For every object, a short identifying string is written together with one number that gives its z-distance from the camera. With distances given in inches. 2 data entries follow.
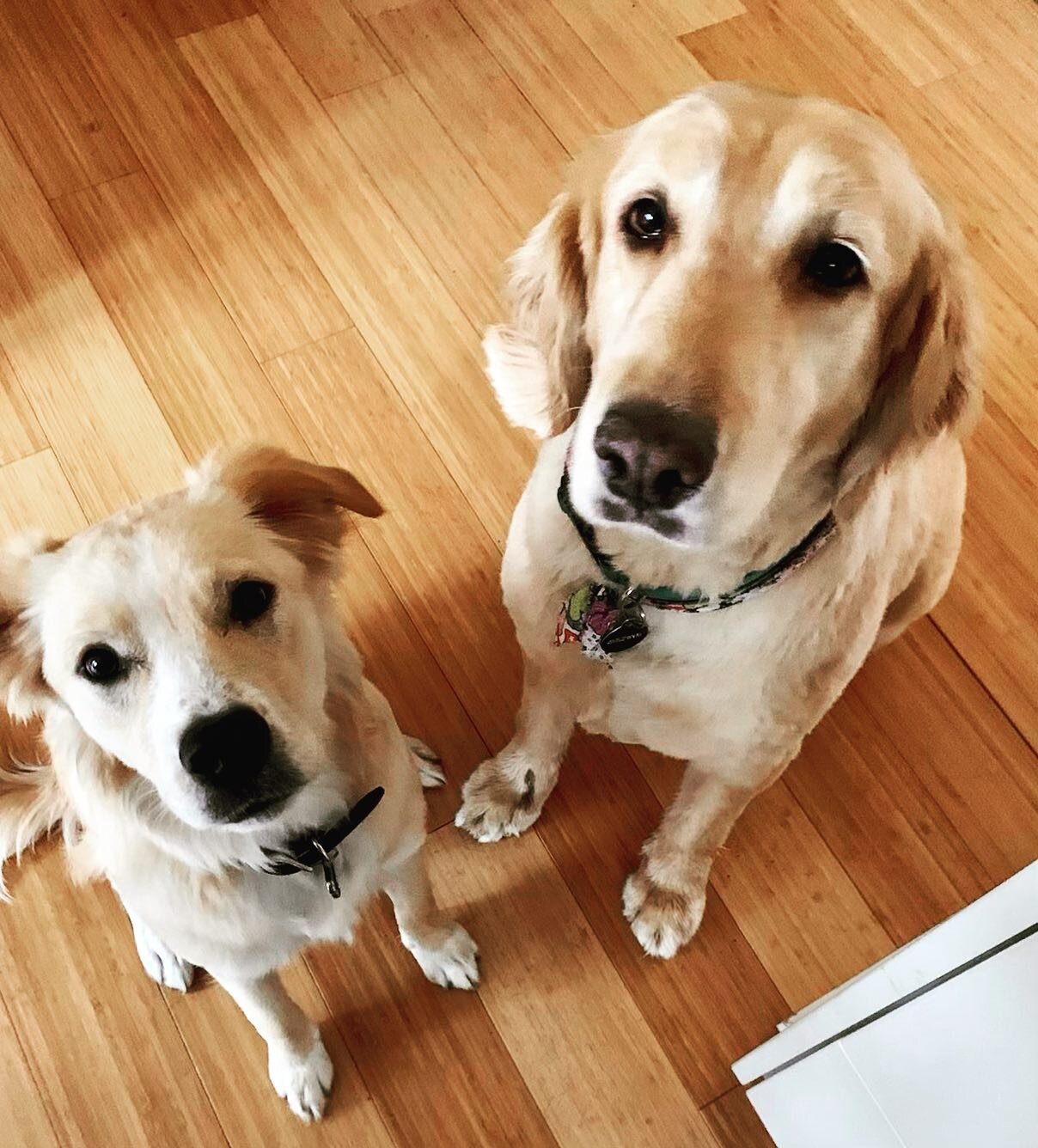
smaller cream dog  40.4
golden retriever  37.3
